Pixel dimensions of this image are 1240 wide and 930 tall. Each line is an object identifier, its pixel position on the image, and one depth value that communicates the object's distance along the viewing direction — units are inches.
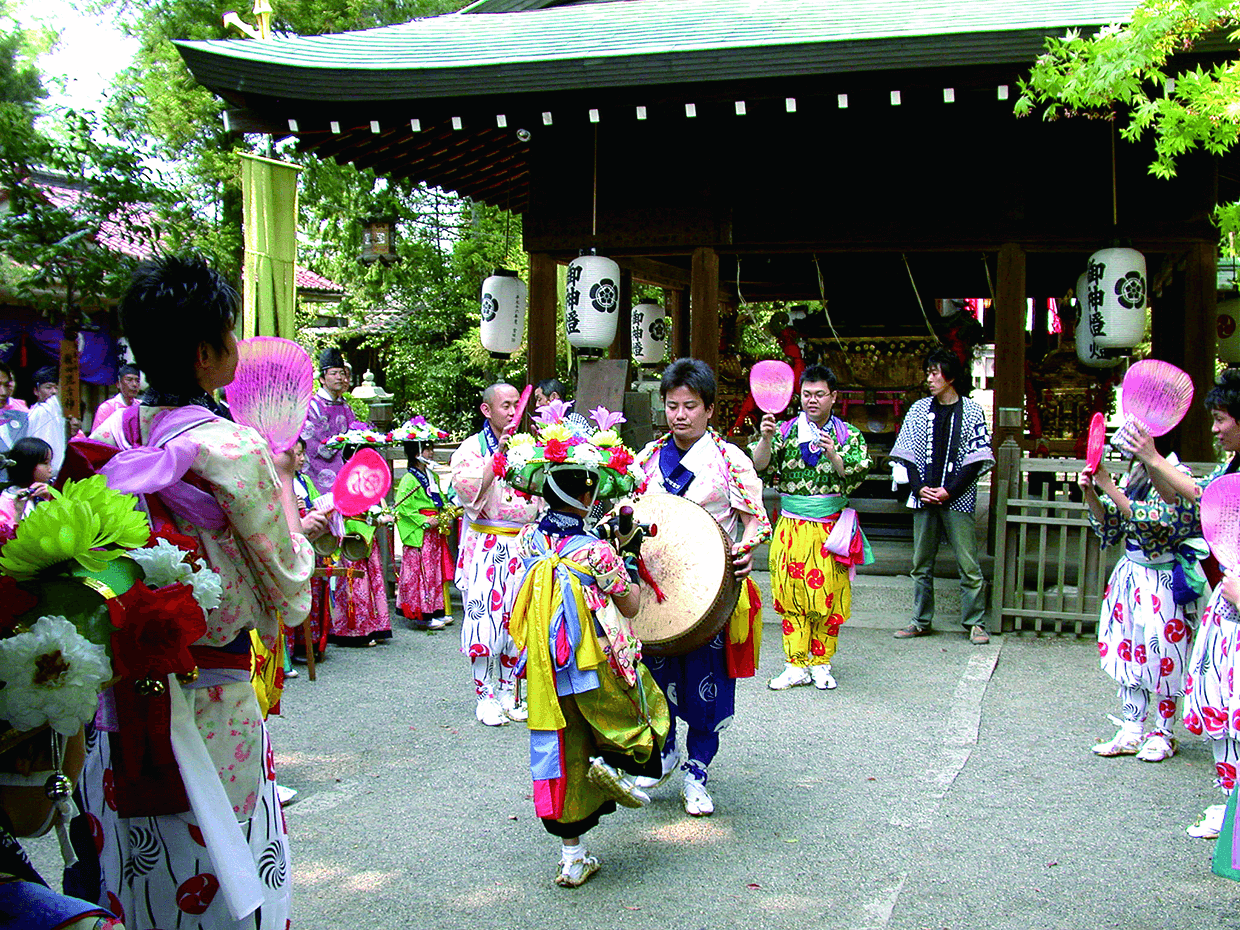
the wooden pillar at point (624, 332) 423.5
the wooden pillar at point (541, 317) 356.5
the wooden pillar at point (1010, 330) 316.2
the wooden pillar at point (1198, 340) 319.6
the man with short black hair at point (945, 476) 271.1
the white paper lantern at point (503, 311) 371.6
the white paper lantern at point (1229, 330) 380.8
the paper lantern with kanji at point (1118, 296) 308.3
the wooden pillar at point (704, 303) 337.1
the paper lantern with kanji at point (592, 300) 335.0
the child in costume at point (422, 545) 291.3
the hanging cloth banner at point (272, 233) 257.8
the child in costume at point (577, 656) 125.0
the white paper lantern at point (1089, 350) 325.1
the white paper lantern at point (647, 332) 472.7
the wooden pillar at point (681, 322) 486.9
